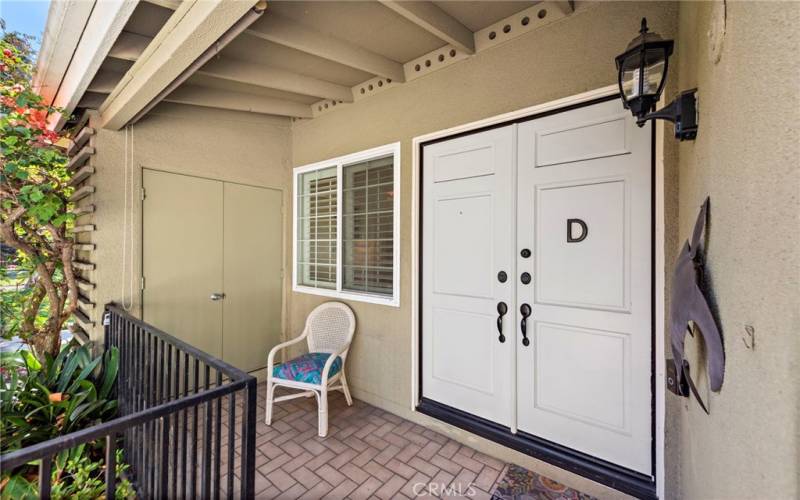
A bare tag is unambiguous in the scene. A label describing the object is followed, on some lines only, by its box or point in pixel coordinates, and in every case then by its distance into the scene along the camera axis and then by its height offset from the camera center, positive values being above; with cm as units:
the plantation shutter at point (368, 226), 297 +20
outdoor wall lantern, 133 +74
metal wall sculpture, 94 -22
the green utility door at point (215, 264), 296 -18
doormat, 194 -148
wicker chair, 261 -99
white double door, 185 -21
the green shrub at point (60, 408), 168 -102
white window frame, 284 +27
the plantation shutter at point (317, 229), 346 +20
